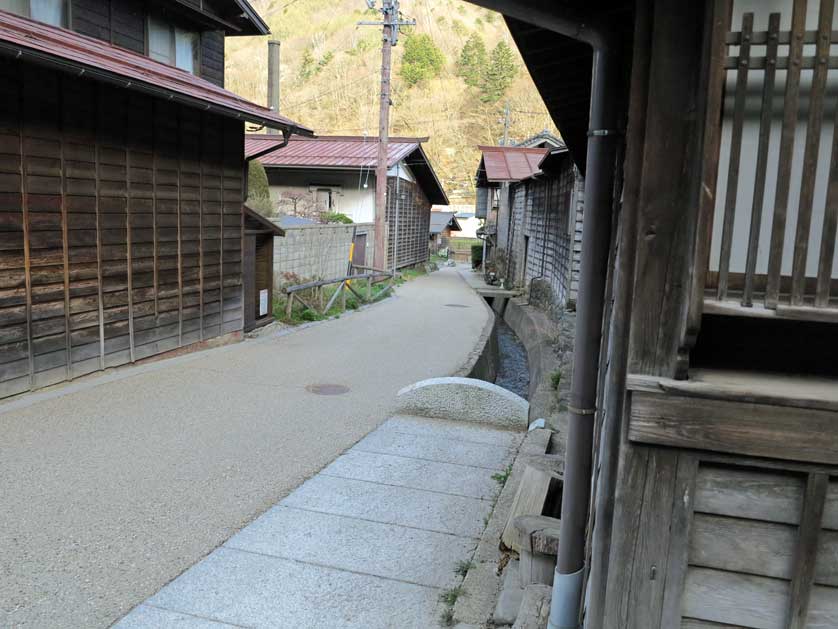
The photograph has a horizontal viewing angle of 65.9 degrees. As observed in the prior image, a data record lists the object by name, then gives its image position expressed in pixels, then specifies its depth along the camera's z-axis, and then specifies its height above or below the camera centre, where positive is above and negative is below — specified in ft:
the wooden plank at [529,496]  13.67 -6.04
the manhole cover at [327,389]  29.25 -7.68
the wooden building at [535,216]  44.11 +1.08
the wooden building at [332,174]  79.41 +5.82
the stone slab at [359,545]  13.93 -7.37
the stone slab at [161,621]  11.56 -7.27
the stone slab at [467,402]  24.88 -6.88
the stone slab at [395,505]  16.21 -7.40
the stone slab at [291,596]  12.00 -7.32
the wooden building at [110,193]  23.72 +0.88
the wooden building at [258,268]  40.32 -3.22
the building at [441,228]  149.04 -0.86
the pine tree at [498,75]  279.08 +64.61
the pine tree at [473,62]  288.80 +73.86
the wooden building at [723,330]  6.82 -1.15
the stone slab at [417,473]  18.54 -7.47
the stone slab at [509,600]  11.77 -6.92
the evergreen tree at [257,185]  61.16 +3.28
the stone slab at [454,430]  23.30 -7.62
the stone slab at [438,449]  20.94 -7.55
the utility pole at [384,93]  71.87 +14.42
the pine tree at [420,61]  291.38 +73.73
